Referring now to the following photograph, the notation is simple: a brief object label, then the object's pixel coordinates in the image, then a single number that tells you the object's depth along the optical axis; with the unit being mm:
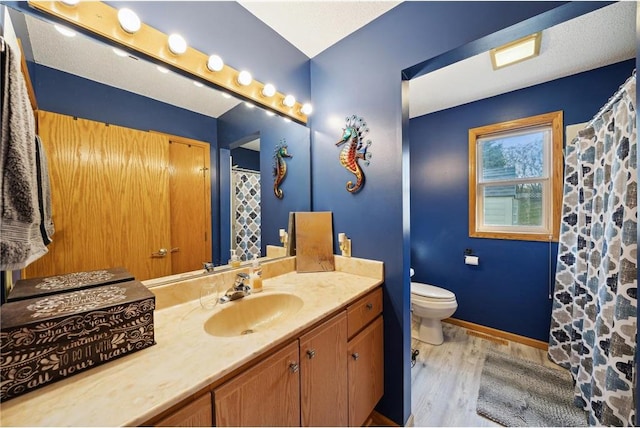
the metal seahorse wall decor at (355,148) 1520
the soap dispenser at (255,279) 1273
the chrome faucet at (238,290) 1128
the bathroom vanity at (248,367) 528
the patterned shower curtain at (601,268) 1168
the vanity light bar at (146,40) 842
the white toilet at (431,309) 2139
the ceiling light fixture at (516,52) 1550
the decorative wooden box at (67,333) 525
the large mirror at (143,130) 848
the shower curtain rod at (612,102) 1222
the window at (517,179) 2146
